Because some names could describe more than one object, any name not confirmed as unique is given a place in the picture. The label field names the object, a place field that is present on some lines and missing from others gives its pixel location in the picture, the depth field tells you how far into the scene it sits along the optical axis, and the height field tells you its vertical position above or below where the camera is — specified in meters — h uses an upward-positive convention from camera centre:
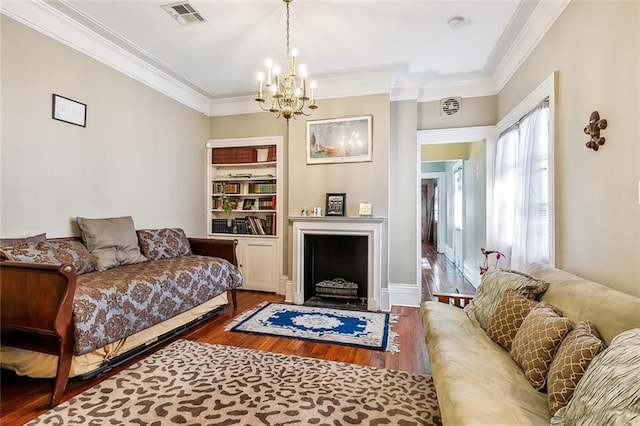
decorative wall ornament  1.75 +0.51
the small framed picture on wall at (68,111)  2.71 +0.95
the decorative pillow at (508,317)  1.67 -0.59
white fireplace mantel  3.70 -0.28
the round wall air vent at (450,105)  4.00 +1.44
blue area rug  2.78 -1.16
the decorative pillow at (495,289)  1.79 -0.48
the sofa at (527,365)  0.93 -0.68
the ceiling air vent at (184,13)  2.55 +1.76
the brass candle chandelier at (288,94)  2.44 +1.00
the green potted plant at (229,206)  4.62 +0.11
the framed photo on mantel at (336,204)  3.88 +0.12
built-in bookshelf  4.54 +0.37
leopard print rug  1.70 -1.16
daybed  1.88 -0.64
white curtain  2.45 +0.22
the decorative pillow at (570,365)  1.13 -0.59
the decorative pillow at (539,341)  1.34 -0.60
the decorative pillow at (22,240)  2.24 -0.22
